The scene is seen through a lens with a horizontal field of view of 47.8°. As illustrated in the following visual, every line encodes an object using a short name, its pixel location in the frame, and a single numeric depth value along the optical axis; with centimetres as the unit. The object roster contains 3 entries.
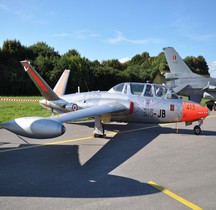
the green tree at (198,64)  8319
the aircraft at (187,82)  2166
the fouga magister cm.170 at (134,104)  953
